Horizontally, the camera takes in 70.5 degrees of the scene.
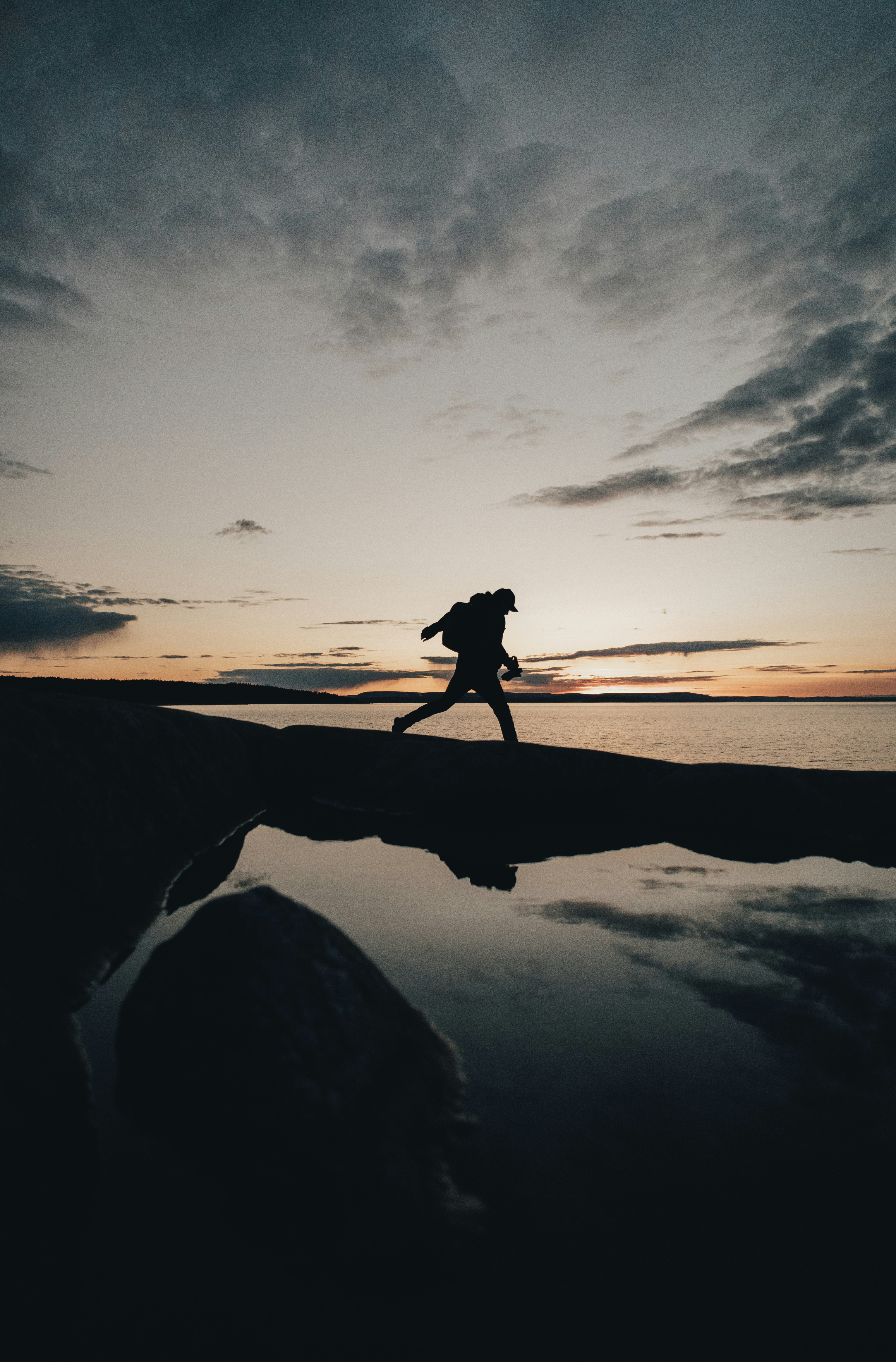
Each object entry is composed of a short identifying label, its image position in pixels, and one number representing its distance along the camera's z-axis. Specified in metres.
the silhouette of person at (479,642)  8.84
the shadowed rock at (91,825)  2.91
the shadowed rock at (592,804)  6.61
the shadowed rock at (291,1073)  1.72
